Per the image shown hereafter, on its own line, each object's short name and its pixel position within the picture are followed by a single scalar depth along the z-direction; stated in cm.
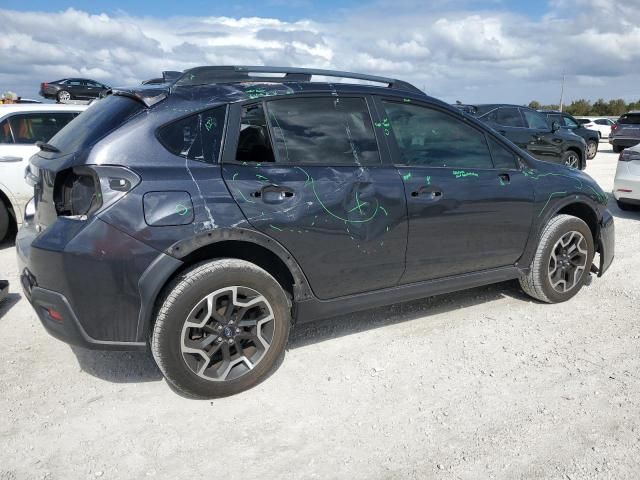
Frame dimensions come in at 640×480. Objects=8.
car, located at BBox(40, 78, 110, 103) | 2434
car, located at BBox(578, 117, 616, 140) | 2858
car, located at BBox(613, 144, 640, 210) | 751
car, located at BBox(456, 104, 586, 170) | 1184
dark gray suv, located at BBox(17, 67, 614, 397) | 262
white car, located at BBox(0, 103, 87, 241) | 595
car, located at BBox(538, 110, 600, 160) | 1596
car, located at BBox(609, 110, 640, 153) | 1848
